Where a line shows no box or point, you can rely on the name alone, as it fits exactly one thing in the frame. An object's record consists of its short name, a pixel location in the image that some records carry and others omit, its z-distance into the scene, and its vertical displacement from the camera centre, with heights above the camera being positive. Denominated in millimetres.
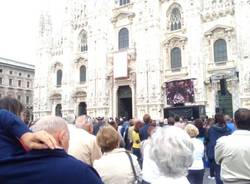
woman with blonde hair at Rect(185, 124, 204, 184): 3848 -1201
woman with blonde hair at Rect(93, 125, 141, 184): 2416 -742
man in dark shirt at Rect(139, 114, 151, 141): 5702 -783
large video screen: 16304 +734
